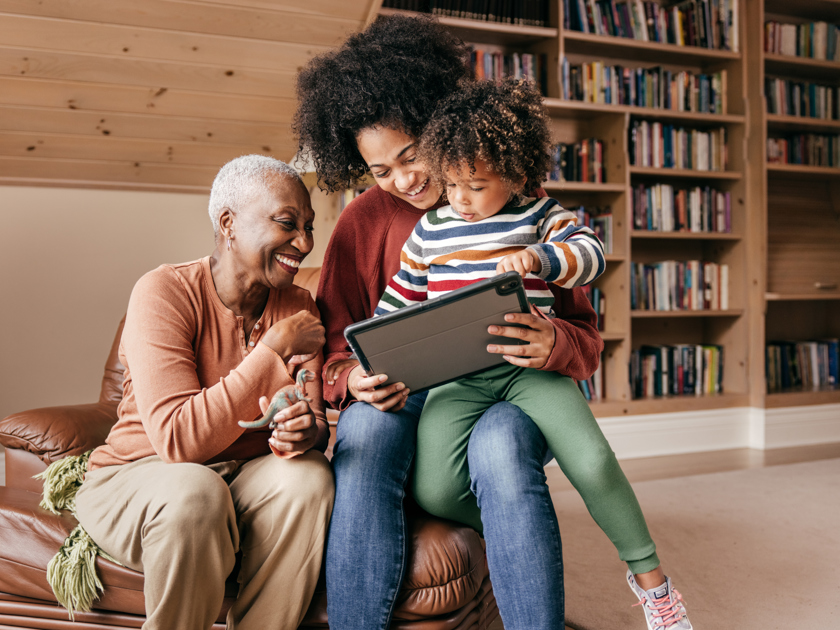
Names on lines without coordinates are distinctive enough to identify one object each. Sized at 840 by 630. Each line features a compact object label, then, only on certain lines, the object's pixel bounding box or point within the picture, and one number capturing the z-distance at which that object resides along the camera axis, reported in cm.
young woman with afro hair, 109
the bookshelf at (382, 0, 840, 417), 332
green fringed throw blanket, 119
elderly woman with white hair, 107
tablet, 111
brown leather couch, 118
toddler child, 117
